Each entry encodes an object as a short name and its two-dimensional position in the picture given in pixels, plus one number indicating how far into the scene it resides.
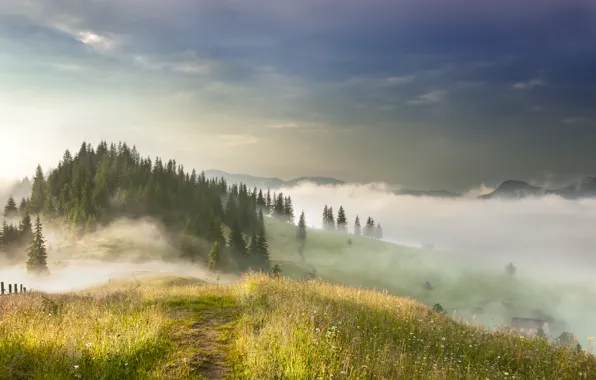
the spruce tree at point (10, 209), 157.38
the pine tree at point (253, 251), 140.50
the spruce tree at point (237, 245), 141.88
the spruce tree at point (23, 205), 156.86
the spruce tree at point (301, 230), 189.00
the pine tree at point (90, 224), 132.88
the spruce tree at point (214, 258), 118.14
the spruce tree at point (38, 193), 149.38
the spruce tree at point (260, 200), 193.16
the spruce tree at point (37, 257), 104.31
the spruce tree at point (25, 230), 124.62
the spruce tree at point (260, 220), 171.23
